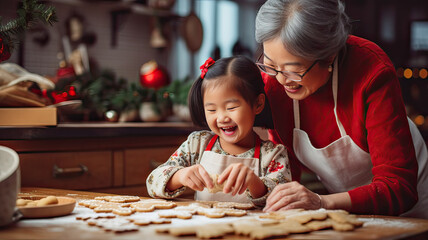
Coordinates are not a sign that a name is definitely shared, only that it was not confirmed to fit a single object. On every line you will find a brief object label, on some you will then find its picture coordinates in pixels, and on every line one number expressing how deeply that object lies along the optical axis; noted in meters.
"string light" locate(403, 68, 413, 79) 4.97
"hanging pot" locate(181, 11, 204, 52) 4.50
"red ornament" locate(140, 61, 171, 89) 3.28
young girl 1.42
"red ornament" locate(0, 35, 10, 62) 1.44
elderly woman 1.34
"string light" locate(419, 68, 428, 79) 4.95
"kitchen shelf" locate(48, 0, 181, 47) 3.73
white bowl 0.94
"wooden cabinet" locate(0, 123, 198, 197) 2.02
